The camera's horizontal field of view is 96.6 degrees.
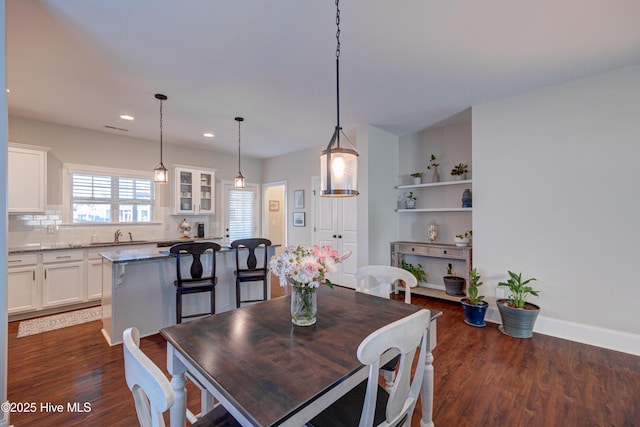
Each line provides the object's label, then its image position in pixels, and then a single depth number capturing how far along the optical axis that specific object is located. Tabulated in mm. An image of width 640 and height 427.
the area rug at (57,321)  3297
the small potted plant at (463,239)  4039
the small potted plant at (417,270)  4636
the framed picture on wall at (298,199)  6043
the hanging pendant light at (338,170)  1642
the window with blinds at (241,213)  6383
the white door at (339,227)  4957
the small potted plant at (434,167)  4504
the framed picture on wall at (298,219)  6071
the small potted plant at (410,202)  4785
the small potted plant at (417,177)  4621
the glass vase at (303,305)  1504
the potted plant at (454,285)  4074
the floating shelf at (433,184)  4065
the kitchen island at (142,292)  2895
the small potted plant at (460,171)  4219
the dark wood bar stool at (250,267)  3410
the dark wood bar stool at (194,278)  2969
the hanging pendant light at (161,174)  3645
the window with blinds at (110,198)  4500
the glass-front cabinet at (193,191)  5344
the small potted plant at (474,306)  3359
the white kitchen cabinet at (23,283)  3498
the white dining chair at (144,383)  782
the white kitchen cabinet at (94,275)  4062
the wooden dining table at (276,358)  934
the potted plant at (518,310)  3039
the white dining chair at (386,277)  2115
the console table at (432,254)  3988
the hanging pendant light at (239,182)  4371
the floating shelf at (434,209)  3992
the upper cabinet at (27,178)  3750
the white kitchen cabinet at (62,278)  3736
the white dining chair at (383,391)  999
